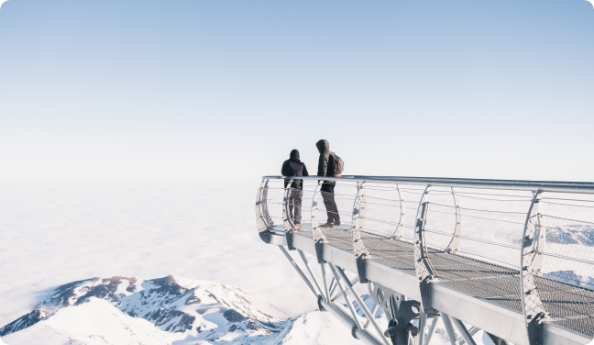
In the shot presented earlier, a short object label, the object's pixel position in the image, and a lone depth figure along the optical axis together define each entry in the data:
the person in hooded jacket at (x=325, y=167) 8.86
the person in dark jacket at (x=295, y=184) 8.89
